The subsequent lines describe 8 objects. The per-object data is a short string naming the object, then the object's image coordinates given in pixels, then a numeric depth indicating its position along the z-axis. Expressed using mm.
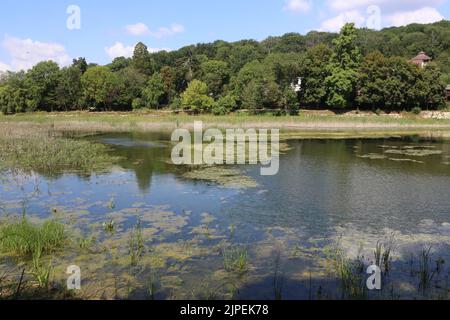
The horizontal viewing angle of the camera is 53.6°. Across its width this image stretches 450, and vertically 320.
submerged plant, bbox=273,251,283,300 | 7008
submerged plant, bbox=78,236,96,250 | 9219
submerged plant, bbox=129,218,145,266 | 8617
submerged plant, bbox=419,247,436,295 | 7443
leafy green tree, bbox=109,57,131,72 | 93188
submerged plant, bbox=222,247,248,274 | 8203
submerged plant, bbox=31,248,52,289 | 7211
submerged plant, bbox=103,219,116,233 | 10414
